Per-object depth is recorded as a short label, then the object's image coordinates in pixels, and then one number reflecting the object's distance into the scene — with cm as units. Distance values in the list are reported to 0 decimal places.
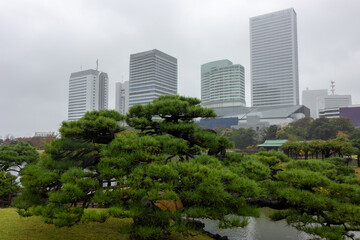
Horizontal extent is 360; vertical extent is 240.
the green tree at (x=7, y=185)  865
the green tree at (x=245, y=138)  4075
